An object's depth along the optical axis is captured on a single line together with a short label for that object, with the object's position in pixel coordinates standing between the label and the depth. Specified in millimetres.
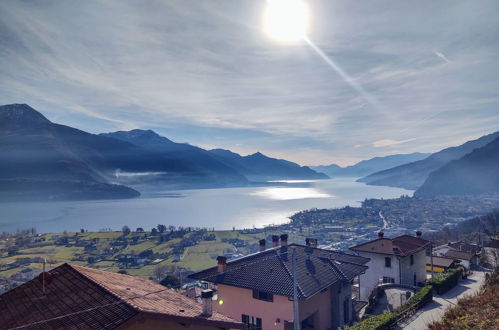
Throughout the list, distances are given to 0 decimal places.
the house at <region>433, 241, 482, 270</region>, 33000
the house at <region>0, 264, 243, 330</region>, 8719
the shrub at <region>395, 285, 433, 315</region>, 16409
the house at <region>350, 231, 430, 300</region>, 26047
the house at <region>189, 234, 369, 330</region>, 16797
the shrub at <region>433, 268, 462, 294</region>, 20903
